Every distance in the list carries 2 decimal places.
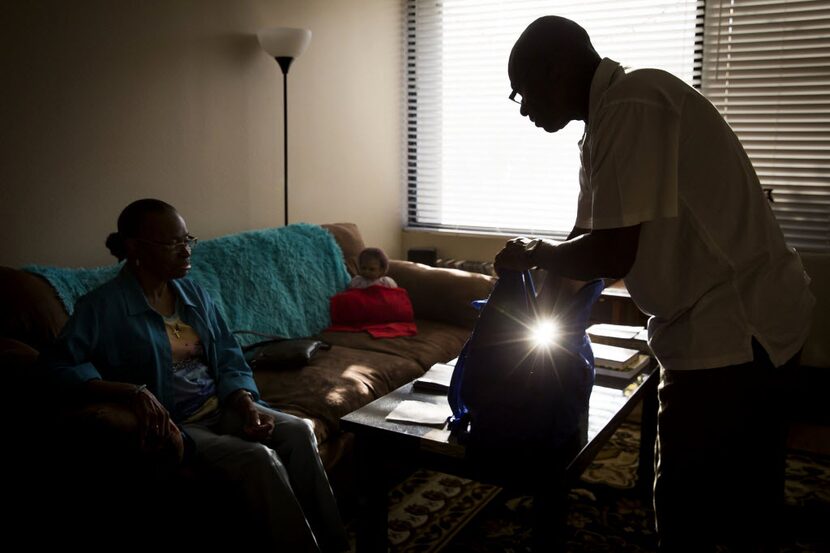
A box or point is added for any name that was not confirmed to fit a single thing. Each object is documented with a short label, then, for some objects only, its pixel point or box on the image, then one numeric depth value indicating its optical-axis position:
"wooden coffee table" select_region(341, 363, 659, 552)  1.58
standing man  1.25
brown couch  1.69
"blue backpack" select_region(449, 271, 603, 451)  1.43
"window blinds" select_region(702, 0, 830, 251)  3.39
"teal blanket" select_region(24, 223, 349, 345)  2.80
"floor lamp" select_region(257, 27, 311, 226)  3.16
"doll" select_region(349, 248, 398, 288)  3.28
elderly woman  1.75
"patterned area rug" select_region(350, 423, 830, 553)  2.20
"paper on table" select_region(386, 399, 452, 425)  1.72
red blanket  3.19
